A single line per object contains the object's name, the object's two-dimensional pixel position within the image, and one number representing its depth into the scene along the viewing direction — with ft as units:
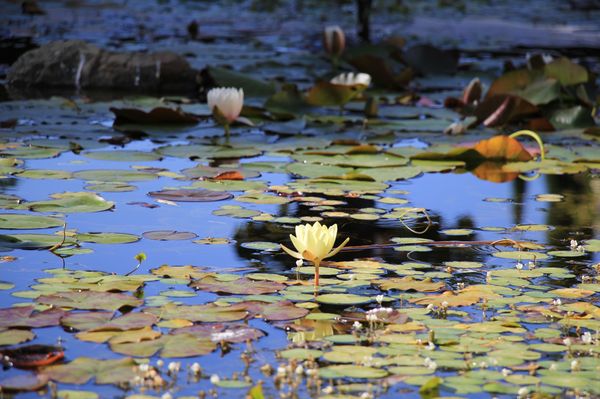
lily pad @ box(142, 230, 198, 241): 20.15
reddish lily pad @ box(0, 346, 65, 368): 13.25
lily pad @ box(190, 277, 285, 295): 16.66
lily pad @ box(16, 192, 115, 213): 21.91
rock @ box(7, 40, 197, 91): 42.14
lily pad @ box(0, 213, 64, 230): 20.33
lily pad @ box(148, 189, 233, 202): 23.58
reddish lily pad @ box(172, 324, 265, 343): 14.42
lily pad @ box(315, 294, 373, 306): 16.17
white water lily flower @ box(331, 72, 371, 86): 34.88
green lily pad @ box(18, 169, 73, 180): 25.18
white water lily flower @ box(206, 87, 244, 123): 29.94
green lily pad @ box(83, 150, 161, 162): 27.76
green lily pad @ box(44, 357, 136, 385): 12.75
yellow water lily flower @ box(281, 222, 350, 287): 16.57
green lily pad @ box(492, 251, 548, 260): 19.36
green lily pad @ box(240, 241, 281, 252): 19.57
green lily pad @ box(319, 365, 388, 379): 13.10
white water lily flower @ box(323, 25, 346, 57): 45.39
